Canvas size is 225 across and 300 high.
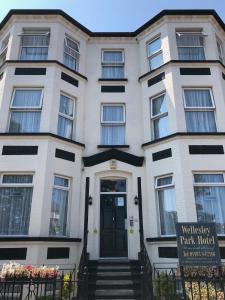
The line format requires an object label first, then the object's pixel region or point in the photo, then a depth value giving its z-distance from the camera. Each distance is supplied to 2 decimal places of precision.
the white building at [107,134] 9.20
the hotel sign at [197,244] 6.70
